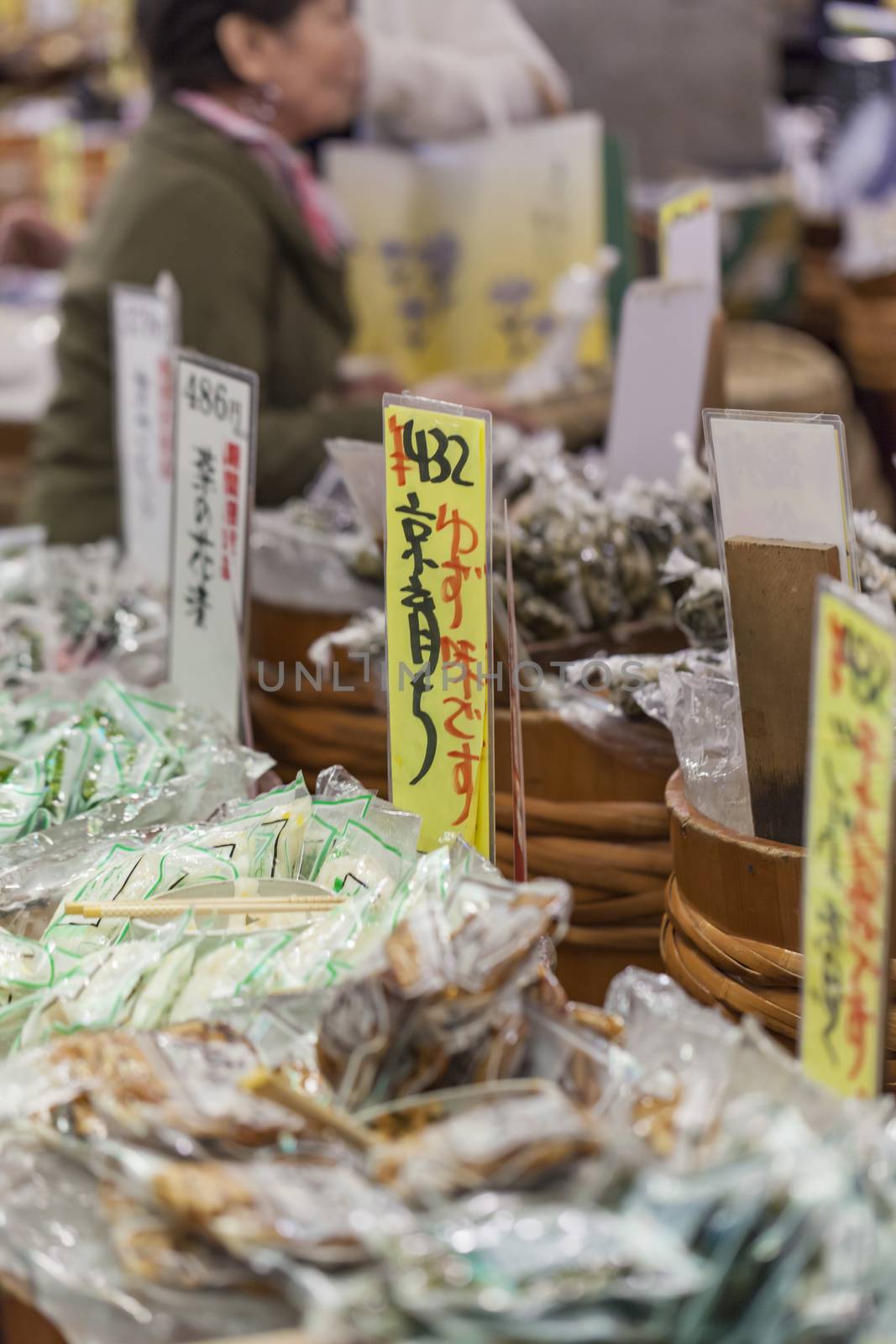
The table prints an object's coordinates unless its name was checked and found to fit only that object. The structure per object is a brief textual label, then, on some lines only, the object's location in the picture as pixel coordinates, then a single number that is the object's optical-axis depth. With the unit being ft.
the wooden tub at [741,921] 6.12
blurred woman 10.26
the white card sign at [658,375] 8.24
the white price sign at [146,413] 8.68
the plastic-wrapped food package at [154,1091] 5.38
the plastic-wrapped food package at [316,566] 7.88
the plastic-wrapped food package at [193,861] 6.20
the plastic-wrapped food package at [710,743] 6.47
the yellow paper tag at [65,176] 18.53
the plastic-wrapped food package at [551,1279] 5.01
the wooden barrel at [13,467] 15.01
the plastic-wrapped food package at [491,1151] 5.19
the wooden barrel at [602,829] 6.96
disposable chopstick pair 6.08
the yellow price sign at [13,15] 20.12
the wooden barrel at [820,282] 18.02
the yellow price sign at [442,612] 6.25
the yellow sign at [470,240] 14.41
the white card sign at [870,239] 13.83
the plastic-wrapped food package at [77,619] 8.04
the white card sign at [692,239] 8.35
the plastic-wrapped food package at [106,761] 6.83
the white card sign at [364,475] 7.15
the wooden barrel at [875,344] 13.75
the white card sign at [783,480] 6.26
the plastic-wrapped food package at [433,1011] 5.52
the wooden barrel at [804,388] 12.43
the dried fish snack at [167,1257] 5.25
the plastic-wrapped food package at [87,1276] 5.26
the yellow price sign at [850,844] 5.32
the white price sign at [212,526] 7.20
